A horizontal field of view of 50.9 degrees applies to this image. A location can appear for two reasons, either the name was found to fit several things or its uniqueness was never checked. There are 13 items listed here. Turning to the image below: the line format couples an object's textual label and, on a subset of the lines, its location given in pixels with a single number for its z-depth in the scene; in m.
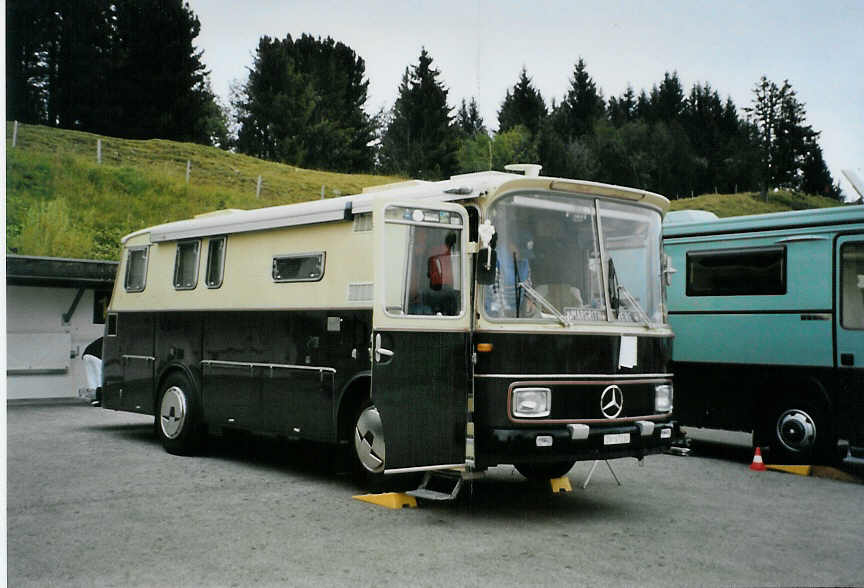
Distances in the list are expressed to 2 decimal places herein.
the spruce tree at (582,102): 92.12
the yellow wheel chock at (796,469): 10.66
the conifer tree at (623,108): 94.75
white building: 17.53
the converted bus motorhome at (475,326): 7.41
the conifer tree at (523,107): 79.00
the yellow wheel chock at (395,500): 8.19
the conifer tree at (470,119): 67.62
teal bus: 10.59
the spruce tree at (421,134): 53.25
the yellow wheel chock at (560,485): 9.33
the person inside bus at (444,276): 7.63
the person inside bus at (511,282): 7.56
